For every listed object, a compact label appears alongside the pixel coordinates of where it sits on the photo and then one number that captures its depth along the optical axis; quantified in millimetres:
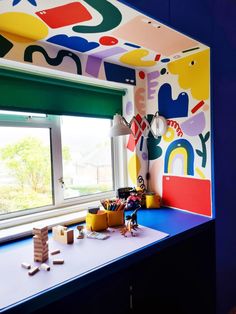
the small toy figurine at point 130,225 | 1376
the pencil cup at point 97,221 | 1410
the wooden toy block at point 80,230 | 1337
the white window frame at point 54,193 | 1497
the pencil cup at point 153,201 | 1846
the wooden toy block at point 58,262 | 1037
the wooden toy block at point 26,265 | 1015
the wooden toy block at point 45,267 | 991
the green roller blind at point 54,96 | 1417
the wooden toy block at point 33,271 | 959
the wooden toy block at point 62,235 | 1250
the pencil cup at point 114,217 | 1471
